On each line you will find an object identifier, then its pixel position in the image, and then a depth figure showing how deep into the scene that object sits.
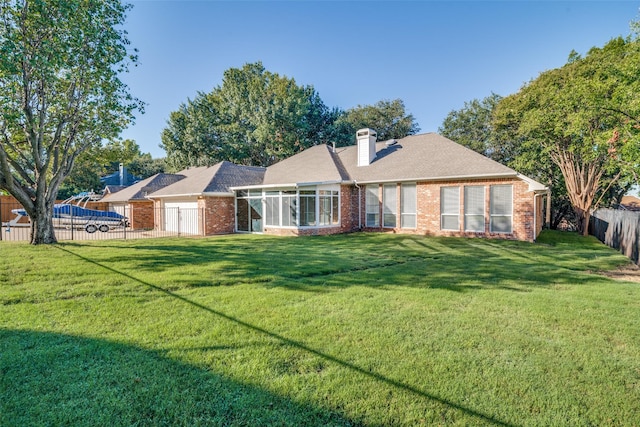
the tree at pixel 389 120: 34.19
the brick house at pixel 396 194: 14.40
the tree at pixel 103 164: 15.41
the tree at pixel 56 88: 9.55
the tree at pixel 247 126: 28.02
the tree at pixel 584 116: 11.72
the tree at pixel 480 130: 28.58
